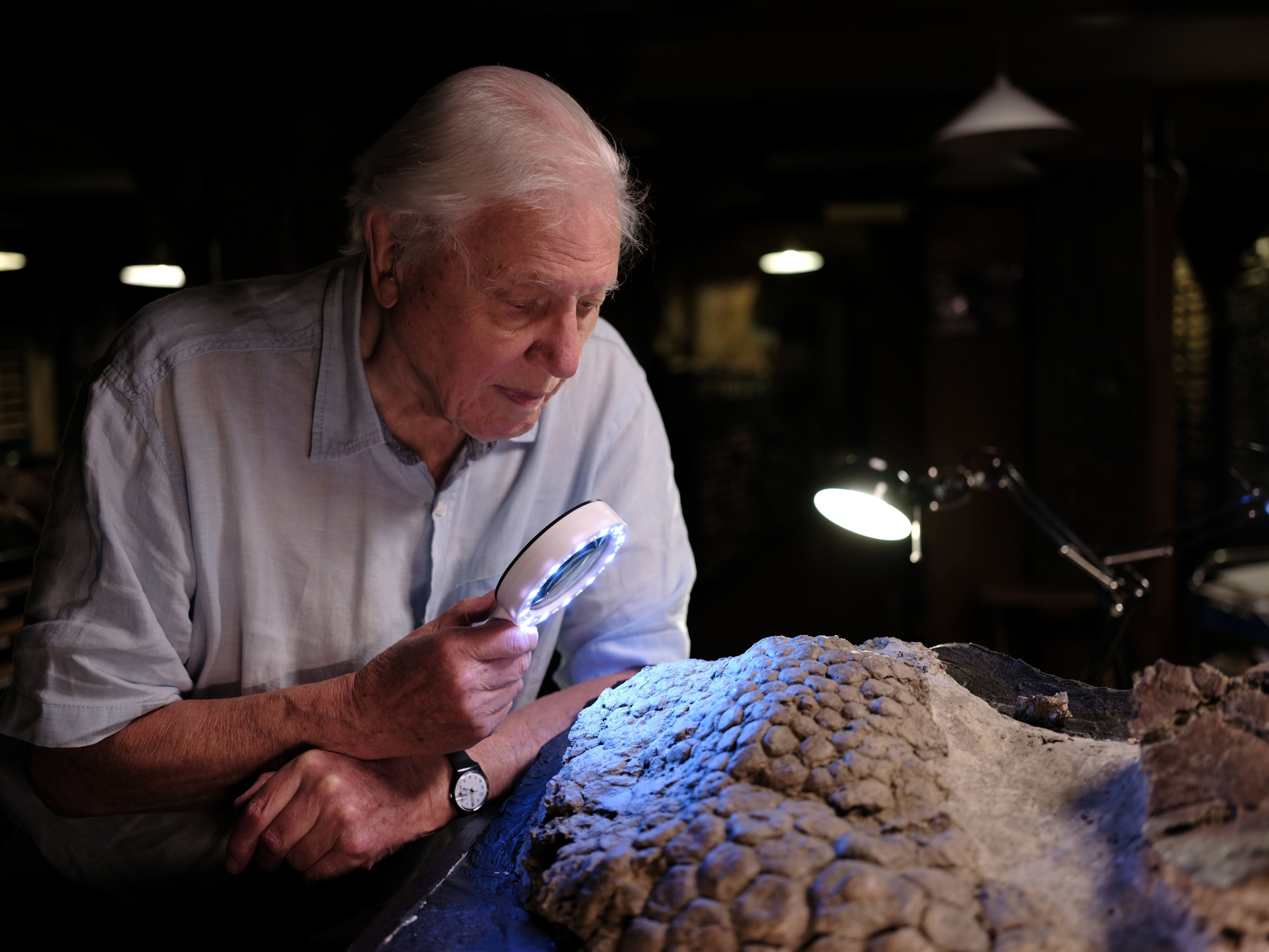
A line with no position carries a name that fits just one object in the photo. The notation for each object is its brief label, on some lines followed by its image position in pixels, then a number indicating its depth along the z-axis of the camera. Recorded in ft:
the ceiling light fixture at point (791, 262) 23.90
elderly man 4.24
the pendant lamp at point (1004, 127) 12.00
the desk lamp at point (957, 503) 5.83
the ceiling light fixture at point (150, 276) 15.26
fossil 2.61
